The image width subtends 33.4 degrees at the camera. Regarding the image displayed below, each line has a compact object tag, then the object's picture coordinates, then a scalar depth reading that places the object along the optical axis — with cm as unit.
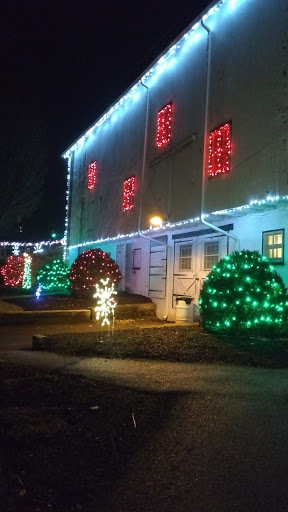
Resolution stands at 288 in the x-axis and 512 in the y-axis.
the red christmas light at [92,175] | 2136
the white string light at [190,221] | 1014
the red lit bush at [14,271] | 2530
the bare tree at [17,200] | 3014
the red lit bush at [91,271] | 1694
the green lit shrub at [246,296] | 974
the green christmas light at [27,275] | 2522
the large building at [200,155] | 1059
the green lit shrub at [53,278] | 2098
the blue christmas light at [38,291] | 1788
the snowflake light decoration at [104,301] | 1126
